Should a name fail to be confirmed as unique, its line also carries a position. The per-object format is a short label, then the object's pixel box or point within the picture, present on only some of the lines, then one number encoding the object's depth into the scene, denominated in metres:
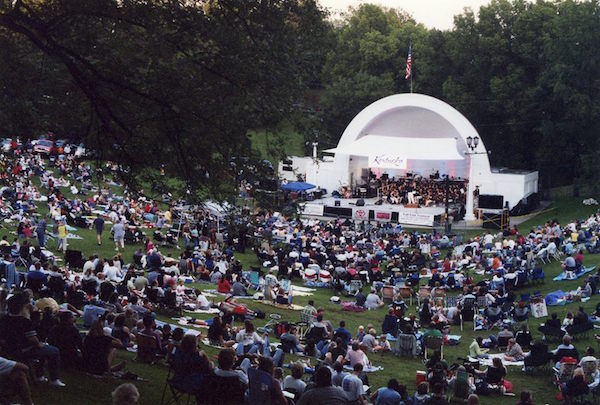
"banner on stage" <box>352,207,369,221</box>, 43.50
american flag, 52.53
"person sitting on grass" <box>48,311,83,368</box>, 12.46
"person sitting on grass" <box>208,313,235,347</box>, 15.77
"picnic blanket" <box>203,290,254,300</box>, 23.18
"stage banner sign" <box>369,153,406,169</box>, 47.00
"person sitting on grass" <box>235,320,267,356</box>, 15.31
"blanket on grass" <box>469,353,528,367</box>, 17.80
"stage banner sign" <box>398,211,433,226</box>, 43.09
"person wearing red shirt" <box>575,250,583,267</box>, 28.10
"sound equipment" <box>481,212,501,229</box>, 42.12
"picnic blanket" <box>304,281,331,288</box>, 27.73
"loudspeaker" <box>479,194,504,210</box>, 43.66
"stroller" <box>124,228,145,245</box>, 30.94
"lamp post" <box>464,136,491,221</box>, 44.62
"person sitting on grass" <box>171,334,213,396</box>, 10.60
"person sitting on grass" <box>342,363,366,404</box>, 12.05
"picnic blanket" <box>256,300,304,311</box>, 22.94
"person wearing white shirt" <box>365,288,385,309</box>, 24.83
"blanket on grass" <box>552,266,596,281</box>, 27.72
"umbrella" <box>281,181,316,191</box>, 41.46
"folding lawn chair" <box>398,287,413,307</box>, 26.00
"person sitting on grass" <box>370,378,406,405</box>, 12.50
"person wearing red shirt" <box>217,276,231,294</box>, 23.78
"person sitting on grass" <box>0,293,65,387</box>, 11.25
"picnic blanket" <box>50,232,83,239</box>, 30.18
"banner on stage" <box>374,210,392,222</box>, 43.69
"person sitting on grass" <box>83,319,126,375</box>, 12.30
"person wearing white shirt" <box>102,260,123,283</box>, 21.42
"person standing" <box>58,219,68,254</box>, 28.13
